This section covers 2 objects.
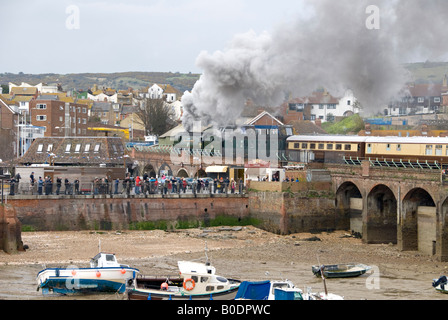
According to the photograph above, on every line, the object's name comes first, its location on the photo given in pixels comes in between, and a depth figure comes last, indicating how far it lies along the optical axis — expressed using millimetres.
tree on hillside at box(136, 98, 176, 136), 160250
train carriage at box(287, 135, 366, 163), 86062
